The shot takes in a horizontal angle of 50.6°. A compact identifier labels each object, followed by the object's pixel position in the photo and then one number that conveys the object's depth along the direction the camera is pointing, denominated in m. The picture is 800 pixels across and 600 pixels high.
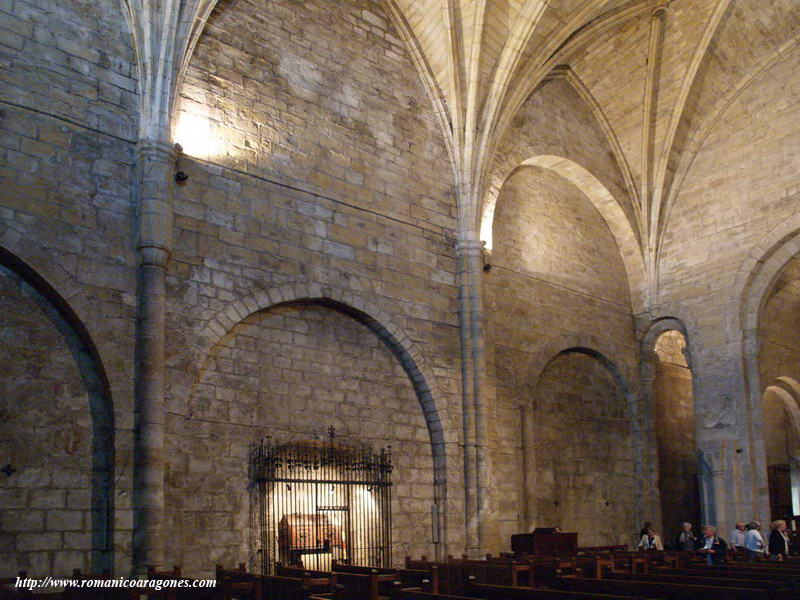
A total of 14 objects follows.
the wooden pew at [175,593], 5.82
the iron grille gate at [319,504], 11.09
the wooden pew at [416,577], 8.22
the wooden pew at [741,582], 6.66
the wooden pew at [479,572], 9.00
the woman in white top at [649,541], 14.33
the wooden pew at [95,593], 5.98
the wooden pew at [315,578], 7.89
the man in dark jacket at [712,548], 12.01
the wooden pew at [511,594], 5.82
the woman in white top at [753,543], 12.58
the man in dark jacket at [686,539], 15.04
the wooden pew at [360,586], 7.12
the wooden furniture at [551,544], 12.84
